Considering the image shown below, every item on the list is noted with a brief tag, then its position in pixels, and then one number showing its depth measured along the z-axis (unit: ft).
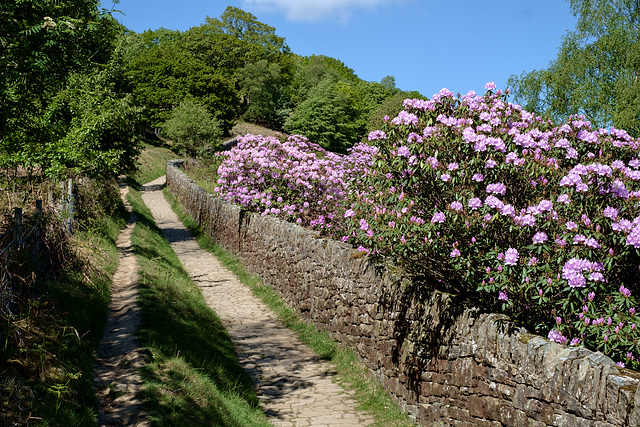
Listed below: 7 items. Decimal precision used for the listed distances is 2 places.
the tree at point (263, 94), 255.27
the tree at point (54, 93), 25.38
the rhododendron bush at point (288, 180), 51.93
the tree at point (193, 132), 130.41
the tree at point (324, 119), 241.76
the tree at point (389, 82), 441.31
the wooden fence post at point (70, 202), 39.19
